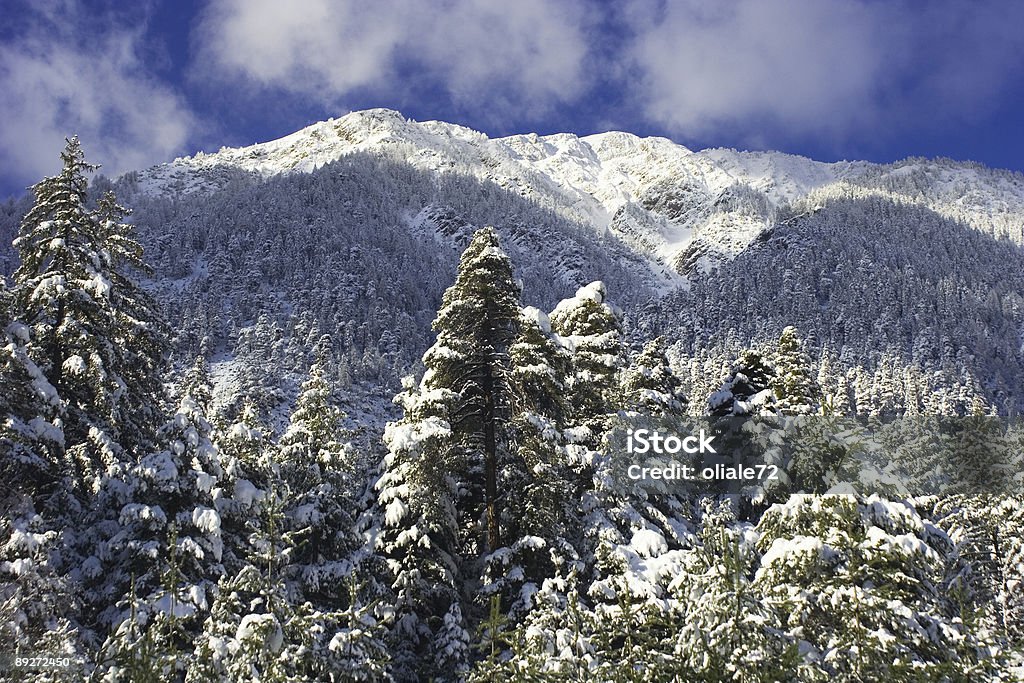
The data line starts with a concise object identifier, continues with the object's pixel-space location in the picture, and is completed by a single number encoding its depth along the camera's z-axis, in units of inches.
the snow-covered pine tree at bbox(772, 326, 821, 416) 1147.3
